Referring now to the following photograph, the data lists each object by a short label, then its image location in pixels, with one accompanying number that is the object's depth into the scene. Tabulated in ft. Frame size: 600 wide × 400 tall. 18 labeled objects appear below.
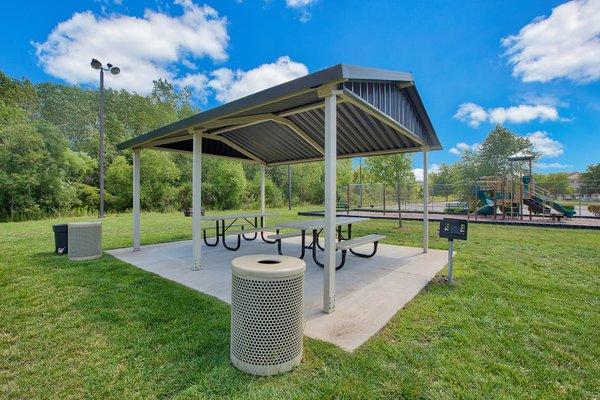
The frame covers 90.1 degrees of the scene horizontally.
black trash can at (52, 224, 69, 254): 18.57
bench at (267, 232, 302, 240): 16.85
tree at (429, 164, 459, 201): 61.11
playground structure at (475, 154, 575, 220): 41.22
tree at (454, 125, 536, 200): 107.65
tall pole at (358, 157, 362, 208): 64.52
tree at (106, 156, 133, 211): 55.67
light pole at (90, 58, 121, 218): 39.63
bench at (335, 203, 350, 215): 54.29
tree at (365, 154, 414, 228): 34.81
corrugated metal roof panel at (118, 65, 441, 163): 10.53
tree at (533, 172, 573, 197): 53.67
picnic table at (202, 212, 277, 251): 20.34
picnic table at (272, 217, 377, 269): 16.77
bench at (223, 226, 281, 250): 19.81
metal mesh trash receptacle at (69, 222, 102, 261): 17.25
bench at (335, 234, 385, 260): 13.70
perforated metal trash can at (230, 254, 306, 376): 6.70
